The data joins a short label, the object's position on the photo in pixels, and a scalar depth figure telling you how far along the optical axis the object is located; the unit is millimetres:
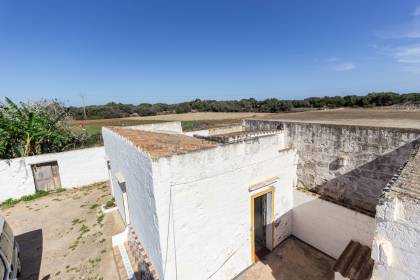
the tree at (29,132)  12328
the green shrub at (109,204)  10289
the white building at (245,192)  4578
